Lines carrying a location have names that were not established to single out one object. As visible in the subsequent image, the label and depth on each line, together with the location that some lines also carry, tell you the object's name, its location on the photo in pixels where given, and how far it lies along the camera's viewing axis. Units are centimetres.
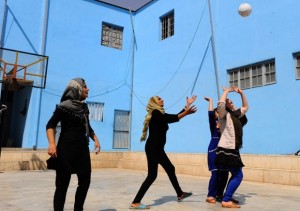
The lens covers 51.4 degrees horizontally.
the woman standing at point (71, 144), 350
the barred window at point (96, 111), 1631
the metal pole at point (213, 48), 1250
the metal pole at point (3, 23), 1394
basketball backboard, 1228
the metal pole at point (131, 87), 1759
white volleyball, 935
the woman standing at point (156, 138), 451
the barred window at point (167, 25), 1570
